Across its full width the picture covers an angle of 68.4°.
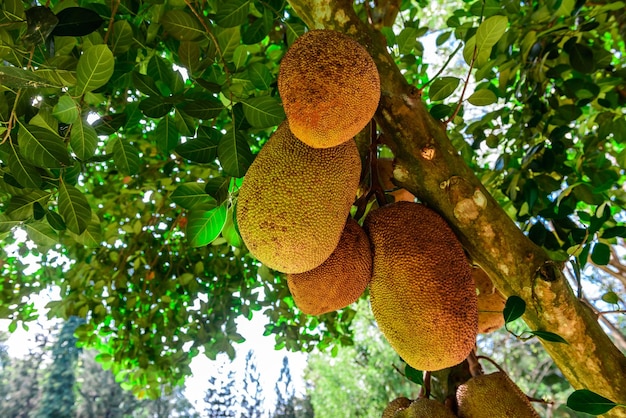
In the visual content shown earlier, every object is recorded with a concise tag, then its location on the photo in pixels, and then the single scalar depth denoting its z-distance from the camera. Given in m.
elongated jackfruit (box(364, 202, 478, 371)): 0.84
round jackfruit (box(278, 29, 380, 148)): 0.73
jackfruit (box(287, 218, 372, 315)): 0.90
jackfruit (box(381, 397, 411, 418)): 1.05
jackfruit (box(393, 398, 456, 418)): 0.94
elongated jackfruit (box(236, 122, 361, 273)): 0.78
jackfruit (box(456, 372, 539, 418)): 0.90
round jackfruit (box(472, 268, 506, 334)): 1.18
